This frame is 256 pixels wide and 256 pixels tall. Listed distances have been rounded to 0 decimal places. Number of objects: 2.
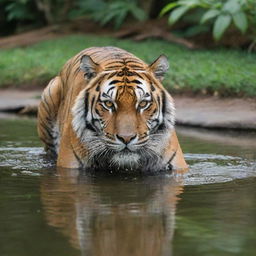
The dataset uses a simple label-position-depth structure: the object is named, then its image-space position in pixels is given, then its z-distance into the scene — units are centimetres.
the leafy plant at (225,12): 2028
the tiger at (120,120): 1114
